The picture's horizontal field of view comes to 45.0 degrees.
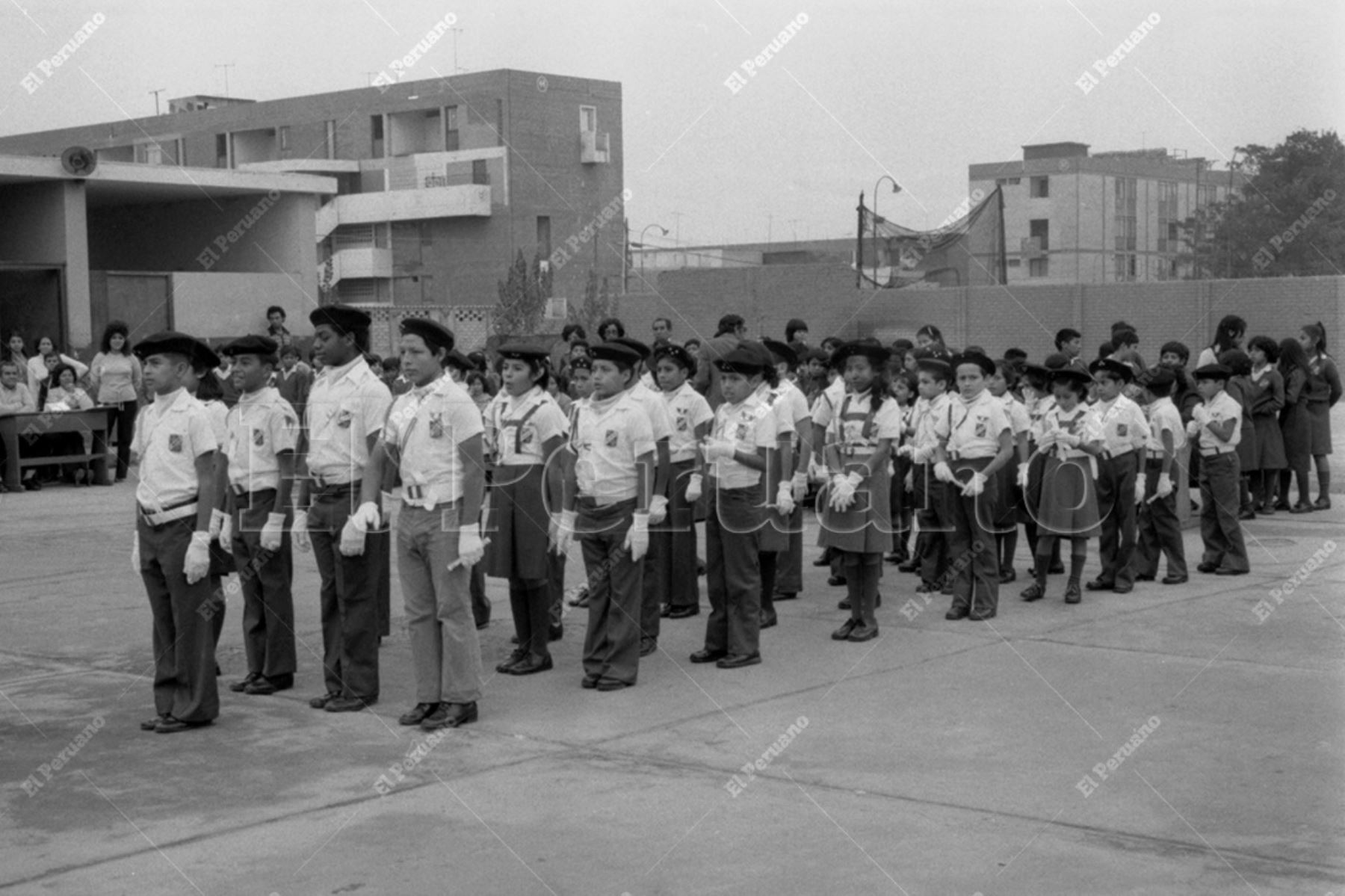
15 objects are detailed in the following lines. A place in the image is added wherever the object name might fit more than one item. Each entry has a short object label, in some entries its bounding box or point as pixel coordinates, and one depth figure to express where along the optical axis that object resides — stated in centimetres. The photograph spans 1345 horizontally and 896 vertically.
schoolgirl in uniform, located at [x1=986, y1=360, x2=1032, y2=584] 1138
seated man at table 1920
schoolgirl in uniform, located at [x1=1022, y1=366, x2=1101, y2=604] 1133
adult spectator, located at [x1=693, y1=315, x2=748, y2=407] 1248
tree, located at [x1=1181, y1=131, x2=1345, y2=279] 4338
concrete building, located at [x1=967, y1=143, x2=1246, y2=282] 6006
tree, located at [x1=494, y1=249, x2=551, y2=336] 4641
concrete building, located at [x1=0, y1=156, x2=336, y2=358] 2591
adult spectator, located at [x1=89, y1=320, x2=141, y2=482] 2036
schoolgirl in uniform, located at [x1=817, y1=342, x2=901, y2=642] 988
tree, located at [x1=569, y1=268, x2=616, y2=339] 4809
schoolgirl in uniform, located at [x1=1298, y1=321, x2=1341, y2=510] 1630
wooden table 1928
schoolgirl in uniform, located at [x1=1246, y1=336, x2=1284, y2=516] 1548
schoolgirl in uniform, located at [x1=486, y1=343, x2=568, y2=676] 909
